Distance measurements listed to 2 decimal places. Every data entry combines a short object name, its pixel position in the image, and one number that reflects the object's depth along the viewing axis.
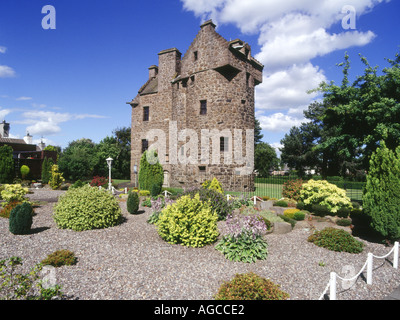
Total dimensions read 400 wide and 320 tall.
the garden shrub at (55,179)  22.73
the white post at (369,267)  5.58
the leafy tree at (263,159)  45.81
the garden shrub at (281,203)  13.22
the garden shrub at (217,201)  10.78
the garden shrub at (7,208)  10.66
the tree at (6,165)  21.22
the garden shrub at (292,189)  14.55
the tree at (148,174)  19.00
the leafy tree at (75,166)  27.75
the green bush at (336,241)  7.83
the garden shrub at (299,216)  10.99
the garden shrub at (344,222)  10.52
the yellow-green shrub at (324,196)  11.38
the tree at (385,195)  7.98
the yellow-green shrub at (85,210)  8.91
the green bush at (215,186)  14.80
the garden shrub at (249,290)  4.66
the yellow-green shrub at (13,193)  12.34
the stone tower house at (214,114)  20.16
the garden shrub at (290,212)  11.38
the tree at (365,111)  13.06
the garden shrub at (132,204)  11.79
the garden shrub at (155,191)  16.31
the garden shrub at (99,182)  21.55
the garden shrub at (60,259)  5.92
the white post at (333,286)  4.33
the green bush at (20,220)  8.14
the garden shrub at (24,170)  26.02
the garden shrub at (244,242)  6.96
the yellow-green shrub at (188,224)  7.71
